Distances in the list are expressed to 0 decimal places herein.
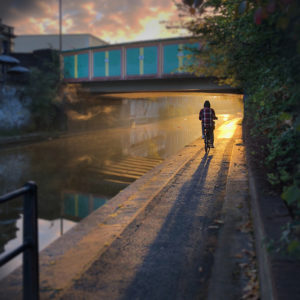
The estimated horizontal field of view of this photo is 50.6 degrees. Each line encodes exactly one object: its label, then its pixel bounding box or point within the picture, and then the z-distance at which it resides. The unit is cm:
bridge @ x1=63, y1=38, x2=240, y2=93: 2355
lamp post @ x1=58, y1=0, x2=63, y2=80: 2838
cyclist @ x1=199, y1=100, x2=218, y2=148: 1184
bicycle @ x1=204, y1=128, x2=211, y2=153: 1214
